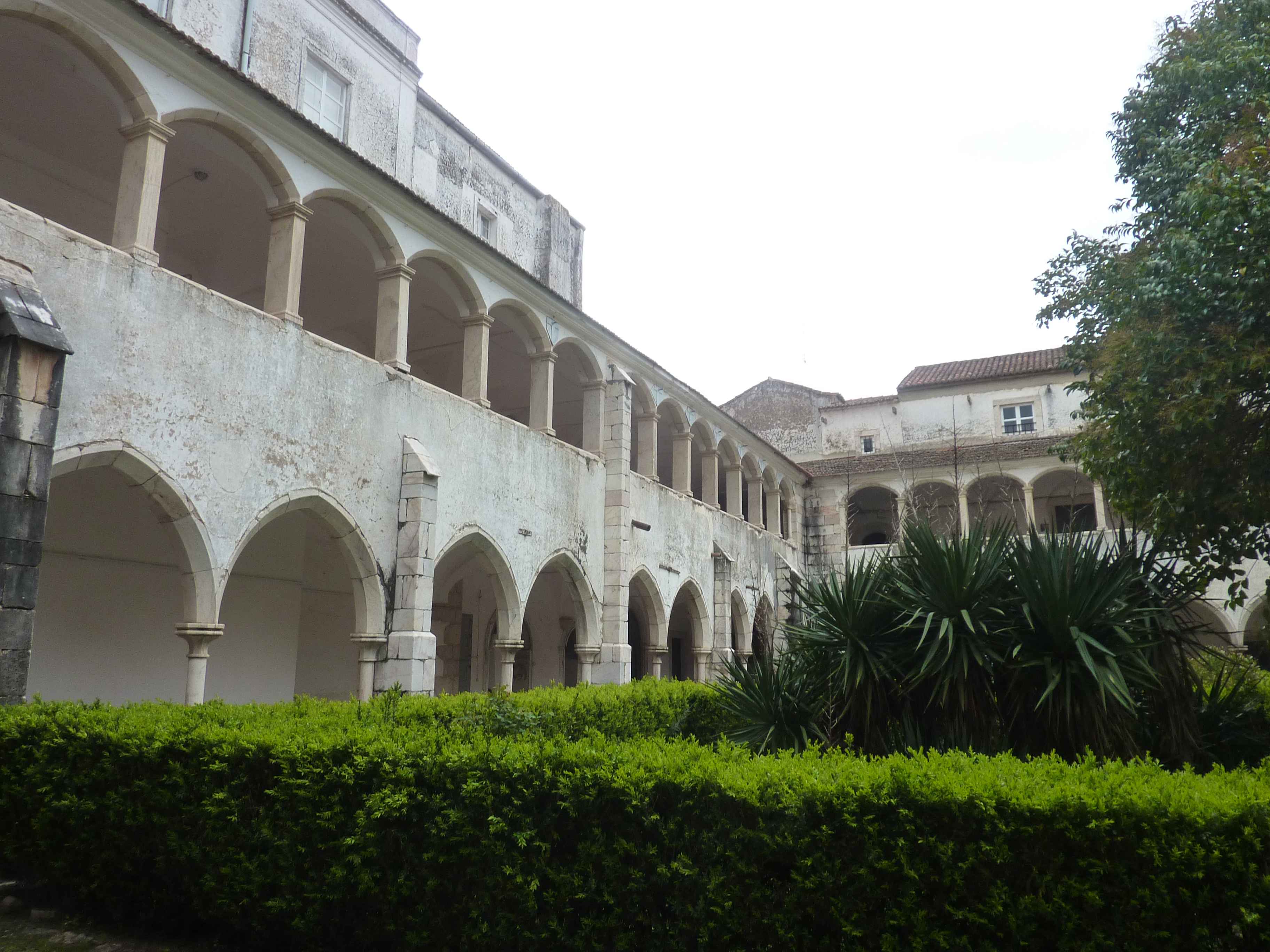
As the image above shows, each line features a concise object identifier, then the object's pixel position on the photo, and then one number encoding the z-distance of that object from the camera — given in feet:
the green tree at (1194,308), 25.54
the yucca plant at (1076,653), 18.95
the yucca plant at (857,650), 21.40
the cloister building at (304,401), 26.18
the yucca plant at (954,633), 20.06
